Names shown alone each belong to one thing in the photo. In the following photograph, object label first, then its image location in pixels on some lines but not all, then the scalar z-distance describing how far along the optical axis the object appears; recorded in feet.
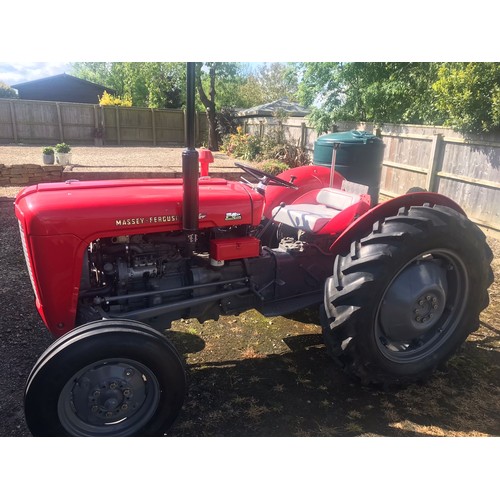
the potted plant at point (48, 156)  37.04
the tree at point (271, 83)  120.30
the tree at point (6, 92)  121.80
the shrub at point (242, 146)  52.29
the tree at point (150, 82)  93.25
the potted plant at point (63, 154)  37.86
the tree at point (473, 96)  22.10
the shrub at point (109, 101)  83.30
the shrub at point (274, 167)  38.01
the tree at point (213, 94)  67.46
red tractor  6.91
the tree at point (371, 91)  36.81
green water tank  20.42
